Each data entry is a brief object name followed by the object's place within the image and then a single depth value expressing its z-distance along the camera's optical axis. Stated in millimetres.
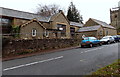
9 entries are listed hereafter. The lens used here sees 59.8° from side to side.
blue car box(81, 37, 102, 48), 17562
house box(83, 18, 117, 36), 38522
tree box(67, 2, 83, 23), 55278
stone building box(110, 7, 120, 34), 61159
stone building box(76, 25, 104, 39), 32344
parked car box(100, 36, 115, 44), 22975
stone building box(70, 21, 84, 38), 37094
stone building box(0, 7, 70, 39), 20602
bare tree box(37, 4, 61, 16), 51712
